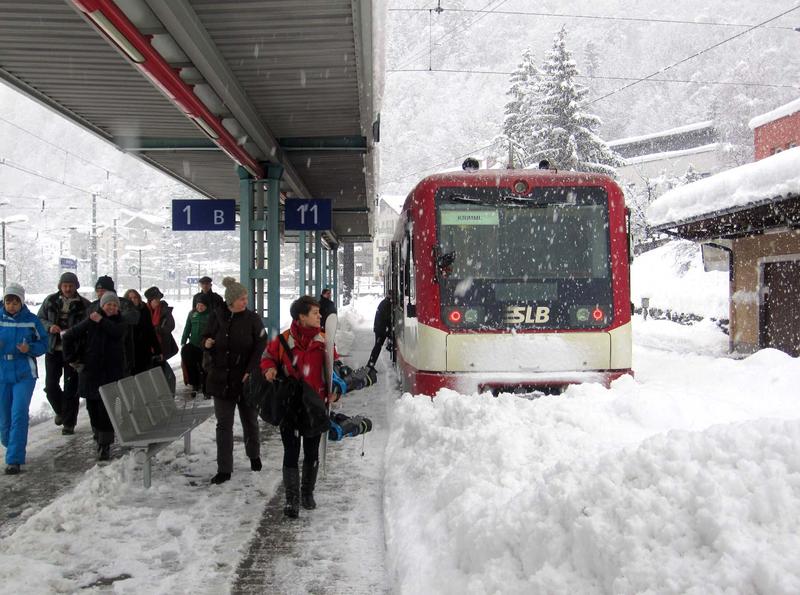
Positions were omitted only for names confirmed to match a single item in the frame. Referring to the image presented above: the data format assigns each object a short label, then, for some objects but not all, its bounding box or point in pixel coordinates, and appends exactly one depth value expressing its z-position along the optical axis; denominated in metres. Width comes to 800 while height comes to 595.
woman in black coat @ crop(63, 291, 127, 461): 6.47
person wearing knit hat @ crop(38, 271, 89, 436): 7.63
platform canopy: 5.79
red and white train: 6.99
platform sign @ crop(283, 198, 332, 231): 13.23
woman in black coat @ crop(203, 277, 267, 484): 5.77
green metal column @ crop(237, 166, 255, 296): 11.41
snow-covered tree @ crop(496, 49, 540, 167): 44.34
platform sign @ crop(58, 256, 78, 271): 26.14
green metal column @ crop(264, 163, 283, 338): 11.42
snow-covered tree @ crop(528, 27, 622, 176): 37.41
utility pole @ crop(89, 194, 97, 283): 33.35
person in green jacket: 9.16
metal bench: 5.44
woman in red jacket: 4.82
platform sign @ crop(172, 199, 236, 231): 12.28
